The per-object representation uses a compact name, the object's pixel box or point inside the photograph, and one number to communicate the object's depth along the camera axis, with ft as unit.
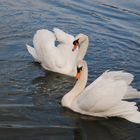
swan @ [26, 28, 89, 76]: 37.06
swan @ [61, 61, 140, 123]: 28.91
